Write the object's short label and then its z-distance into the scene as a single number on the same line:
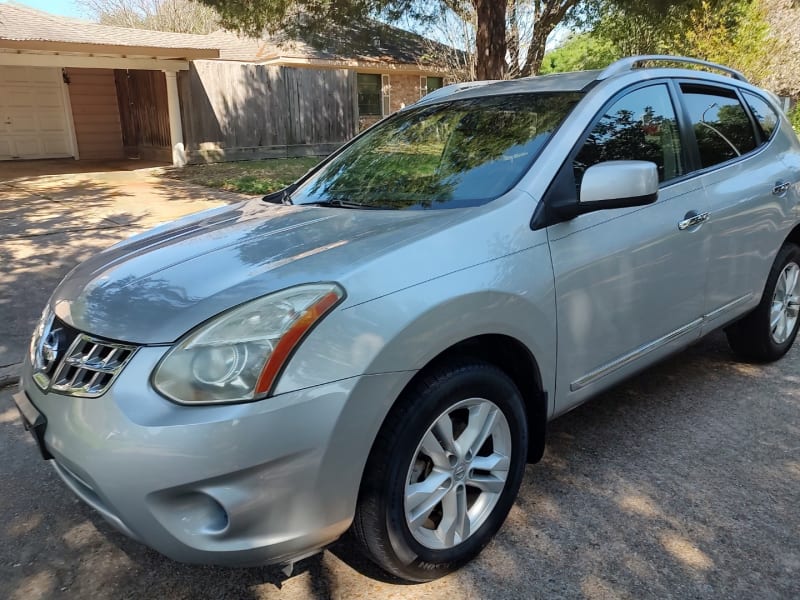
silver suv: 1.84
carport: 13.48
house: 13.62
